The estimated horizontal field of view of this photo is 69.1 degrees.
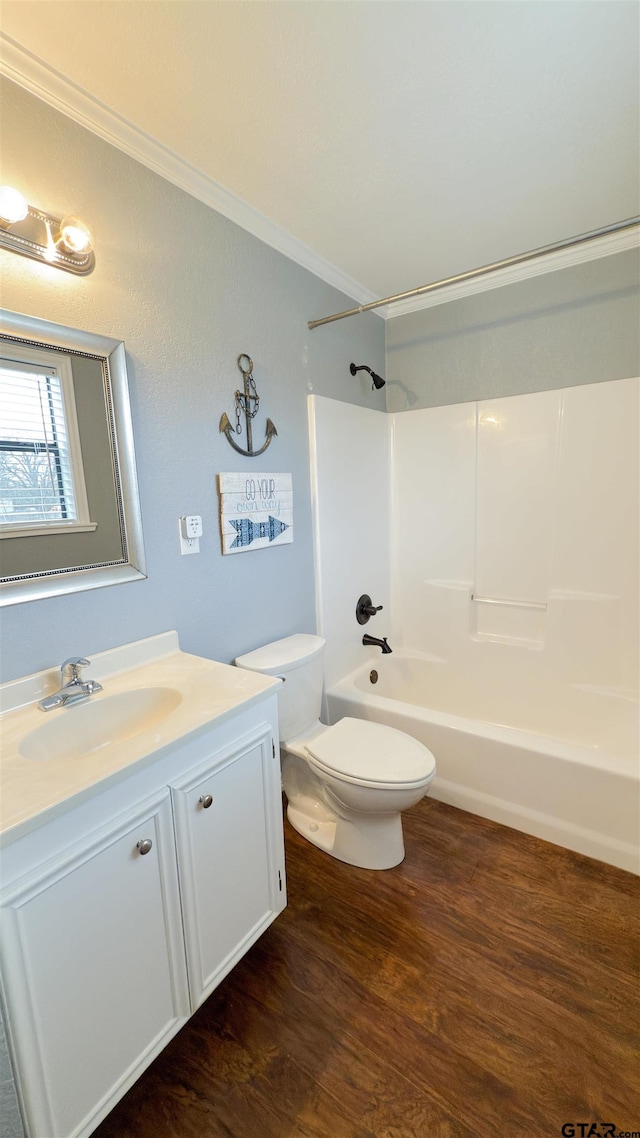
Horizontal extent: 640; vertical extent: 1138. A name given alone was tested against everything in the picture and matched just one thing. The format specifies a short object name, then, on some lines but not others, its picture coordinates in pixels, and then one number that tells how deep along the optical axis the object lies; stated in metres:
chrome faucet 1.15
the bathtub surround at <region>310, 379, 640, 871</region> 1.85
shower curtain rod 1.28
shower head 2.33
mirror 1.13
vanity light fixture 1.06
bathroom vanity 0.79
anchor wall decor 1.72
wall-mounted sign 1.69
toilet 1.55
